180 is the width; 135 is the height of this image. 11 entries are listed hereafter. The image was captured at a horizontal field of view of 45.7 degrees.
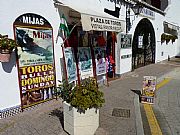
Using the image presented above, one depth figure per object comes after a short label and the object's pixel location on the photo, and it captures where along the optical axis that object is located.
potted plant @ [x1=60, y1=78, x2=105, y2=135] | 4.33
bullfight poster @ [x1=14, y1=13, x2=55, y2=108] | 5.59
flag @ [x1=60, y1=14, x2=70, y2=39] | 6.81
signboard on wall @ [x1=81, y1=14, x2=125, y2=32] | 6.17
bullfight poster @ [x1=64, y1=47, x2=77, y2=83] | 6.94
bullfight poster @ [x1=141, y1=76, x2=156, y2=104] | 6.89
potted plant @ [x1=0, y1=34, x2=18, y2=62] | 4.86
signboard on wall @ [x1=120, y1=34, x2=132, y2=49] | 10.80
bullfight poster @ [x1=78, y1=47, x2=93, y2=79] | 7.70
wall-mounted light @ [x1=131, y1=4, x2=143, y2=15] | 11.83
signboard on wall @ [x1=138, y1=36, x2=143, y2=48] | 13.75
